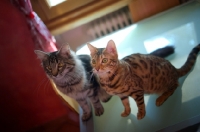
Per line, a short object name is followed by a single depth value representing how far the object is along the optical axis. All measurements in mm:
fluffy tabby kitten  1023
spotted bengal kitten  893
